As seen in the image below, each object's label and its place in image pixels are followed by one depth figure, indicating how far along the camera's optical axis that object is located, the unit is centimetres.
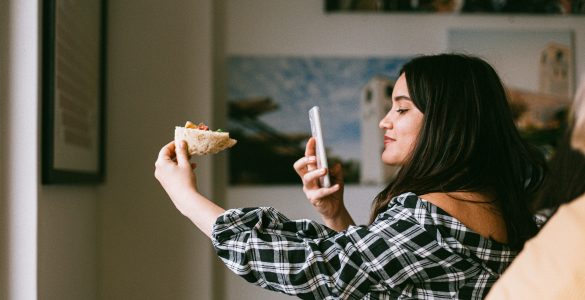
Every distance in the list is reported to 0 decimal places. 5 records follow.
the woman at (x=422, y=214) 121
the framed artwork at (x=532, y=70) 292
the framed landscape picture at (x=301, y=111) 285
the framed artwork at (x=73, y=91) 176
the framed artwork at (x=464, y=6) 288
